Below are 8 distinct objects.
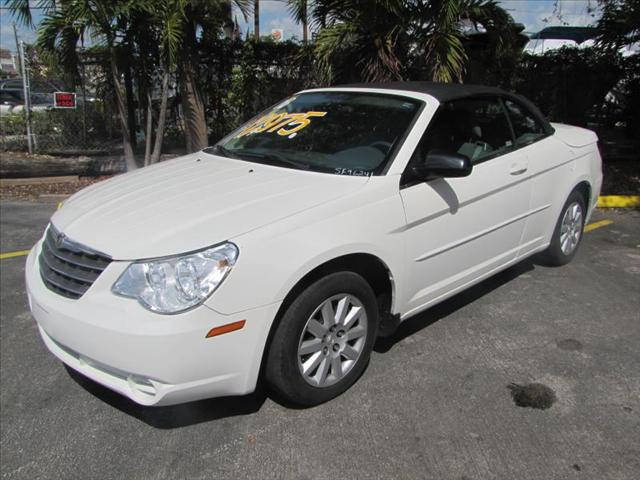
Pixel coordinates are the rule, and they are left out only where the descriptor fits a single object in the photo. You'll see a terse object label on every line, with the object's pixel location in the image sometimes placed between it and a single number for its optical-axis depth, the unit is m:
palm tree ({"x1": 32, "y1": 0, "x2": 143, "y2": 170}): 7.62
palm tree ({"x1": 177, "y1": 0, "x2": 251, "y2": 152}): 8.19
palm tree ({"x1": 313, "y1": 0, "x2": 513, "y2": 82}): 7.28
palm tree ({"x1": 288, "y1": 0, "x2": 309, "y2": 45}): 7.95
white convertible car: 2.52
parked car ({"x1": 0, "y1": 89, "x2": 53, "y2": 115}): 11.12
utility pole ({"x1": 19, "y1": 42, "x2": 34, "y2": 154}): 9.68
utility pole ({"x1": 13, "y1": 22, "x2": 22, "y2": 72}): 9.53
